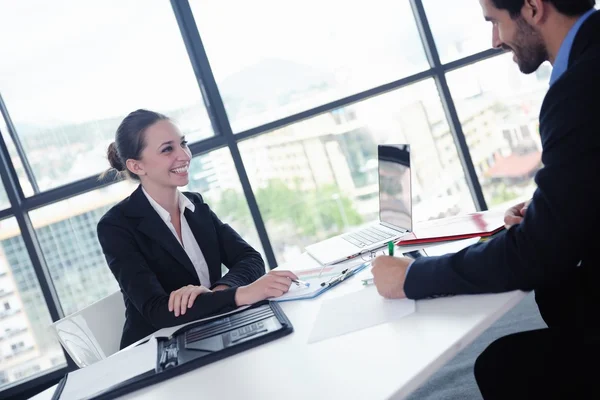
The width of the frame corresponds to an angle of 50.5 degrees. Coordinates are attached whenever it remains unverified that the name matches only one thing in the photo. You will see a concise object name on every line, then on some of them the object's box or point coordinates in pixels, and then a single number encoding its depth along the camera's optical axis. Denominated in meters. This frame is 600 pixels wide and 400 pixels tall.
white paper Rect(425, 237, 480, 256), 1.76
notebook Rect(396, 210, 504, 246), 1.83
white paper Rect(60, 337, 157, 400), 1.45
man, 1.15
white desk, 1.08
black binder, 1.40
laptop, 2.08
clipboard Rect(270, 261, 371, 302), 1.76
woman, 1.87
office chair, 2.07
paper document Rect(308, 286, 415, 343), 1.36
